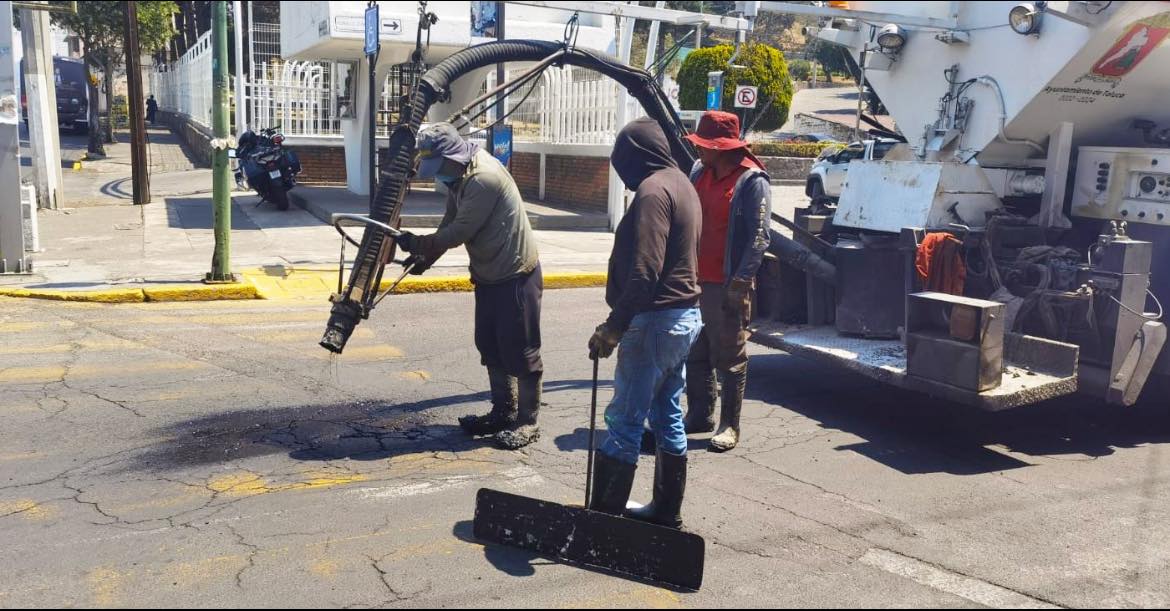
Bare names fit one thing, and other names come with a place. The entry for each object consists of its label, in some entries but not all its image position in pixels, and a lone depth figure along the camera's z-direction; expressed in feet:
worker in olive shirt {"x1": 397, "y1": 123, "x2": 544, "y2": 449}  18.76
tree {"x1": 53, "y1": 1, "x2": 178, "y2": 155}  79.51
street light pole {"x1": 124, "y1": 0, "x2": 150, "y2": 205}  55.01
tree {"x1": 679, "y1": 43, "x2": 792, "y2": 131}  80.91
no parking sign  52.37
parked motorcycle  53.36
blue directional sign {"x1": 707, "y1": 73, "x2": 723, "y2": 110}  47.70
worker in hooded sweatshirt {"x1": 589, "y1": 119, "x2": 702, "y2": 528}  14.92
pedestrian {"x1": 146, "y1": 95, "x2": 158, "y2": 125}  127.03
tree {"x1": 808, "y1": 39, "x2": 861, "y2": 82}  118.70
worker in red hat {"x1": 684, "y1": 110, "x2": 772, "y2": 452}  19.29
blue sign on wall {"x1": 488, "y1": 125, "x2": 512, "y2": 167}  49.70
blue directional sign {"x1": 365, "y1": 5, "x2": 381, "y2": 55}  39.14
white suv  59.72
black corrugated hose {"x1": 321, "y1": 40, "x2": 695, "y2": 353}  19.04
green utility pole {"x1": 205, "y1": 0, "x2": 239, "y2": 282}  32.73
